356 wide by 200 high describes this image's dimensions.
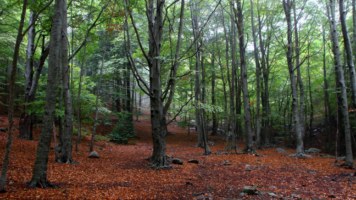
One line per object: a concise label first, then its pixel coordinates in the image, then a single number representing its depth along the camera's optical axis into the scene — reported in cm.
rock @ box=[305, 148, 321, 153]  1792
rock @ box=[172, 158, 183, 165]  1019
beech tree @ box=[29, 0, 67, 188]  543
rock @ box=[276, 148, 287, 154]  1664
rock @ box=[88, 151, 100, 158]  1102
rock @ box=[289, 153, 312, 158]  1318
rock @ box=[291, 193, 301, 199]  569
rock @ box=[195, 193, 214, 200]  548
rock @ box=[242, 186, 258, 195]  586
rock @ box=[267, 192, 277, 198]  580
